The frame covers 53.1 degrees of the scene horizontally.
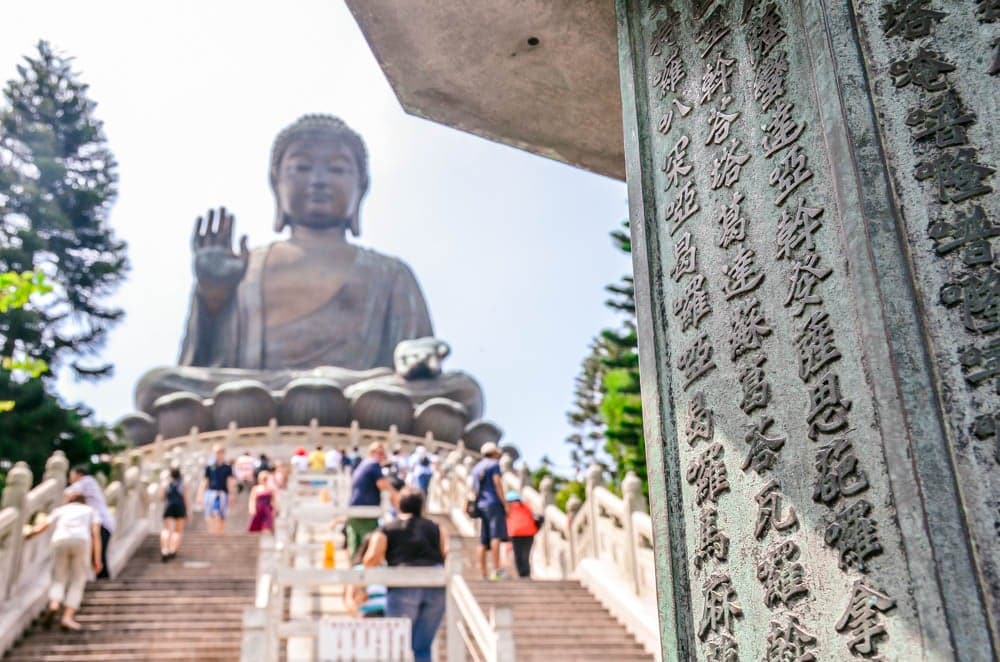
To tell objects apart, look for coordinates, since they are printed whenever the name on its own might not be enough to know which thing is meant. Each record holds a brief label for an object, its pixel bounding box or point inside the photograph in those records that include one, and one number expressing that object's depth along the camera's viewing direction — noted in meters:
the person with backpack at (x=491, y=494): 7.57
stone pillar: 1.53
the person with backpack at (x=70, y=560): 6.48
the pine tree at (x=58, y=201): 16.81
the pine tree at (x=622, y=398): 14.02
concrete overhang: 2.83
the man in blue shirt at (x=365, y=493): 6.82
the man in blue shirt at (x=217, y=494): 10.55
